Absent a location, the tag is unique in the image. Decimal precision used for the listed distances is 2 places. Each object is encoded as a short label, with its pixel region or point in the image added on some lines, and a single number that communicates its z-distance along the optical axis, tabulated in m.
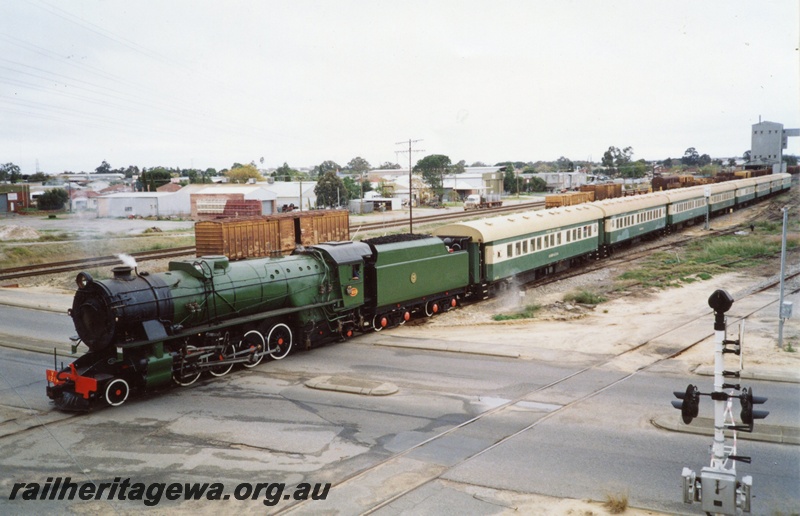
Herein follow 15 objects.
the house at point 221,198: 67.31
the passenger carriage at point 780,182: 84.75
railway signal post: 8.20
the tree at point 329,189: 84.88
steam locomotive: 14.90
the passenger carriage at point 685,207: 50.44
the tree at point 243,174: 112.02
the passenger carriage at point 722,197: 60.12
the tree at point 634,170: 154.88
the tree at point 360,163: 194.18
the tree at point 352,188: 101.11
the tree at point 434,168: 112.62
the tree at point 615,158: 168.12
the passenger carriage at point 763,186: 76.17
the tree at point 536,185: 132.38
